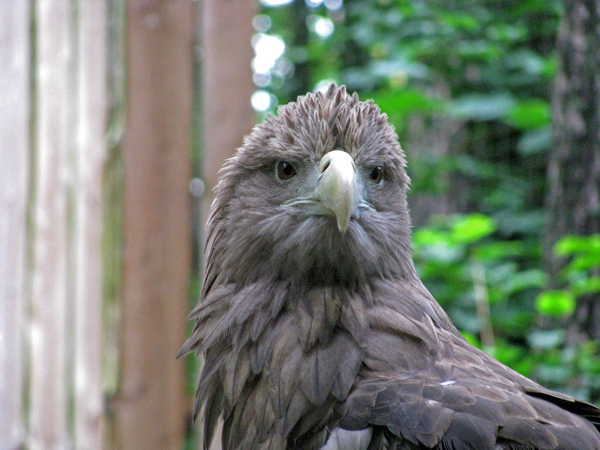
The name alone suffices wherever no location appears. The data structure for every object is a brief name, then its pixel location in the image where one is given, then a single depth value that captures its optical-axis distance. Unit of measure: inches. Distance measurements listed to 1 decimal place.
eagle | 130.3
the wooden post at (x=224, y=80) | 232.5
